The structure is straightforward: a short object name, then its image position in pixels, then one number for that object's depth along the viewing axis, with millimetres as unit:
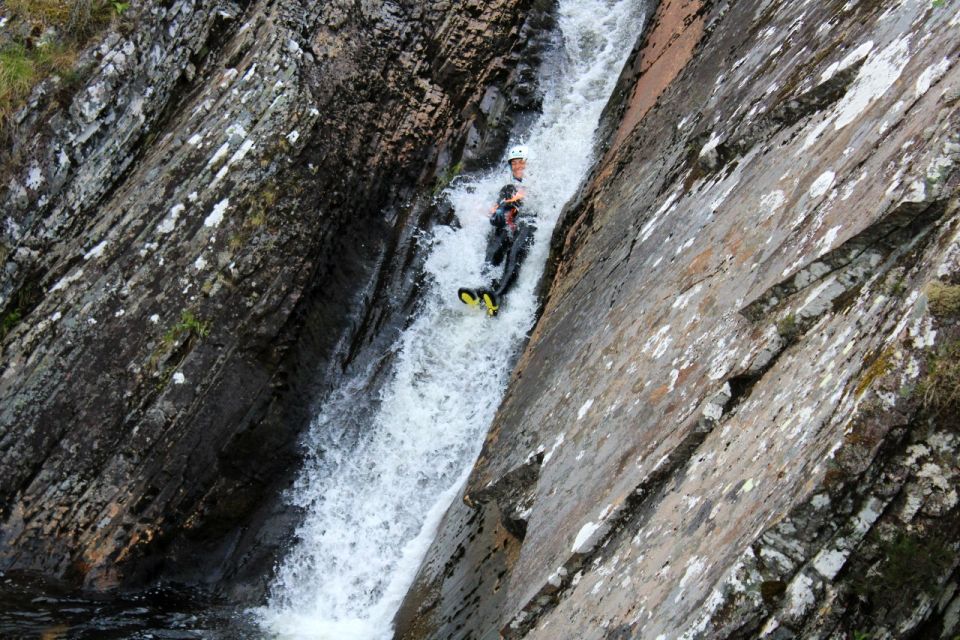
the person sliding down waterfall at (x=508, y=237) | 11133
